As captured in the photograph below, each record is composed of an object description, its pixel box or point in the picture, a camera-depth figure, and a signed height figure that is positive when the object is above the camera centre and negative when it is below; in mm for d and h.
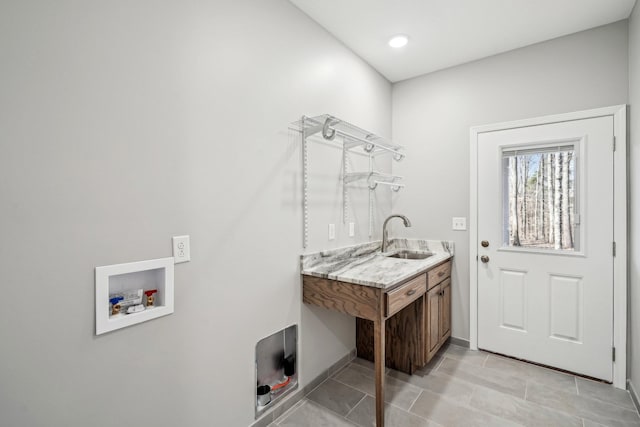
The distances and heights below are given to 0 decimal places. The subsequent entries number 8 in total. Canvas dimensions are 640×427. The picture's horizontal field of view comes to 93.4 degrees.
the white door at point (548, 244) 2195 -267
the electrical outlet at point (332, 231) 2291 -152
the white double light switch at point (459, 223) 2742 -112
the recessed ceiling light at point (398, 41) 2342 +1347
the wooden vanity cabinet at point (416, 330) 2250 -944
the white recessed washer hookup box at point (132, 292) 1138 -332
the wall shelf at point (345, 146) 1991 +524
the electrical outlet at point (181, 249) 1358 -170
